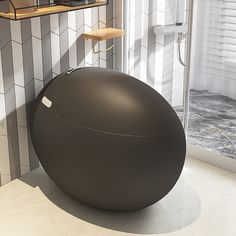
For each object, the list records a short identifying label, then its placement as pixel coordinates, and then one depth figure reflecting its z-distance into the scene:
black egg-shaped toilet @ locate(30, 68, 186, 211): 1.59
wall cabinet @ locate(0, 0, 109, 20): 1.68
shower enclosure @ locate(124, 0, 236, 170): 2.31
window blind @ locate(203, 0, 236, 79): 2.28
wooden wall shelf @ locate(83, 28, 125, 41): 2.09
